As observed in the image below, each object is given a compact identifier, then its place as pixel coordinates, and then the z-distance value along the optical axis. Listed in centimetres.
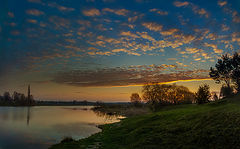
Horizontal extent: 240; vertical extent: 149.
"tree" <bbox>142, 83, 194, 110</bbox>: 8150
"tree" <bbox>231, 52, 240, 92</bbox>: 6925
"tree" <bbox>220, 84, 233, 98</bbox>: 7320
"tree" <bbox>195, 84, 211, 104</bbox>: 5202
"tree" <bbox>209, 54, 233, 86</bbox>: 7254
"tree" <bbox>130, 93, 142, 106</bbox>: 15712
